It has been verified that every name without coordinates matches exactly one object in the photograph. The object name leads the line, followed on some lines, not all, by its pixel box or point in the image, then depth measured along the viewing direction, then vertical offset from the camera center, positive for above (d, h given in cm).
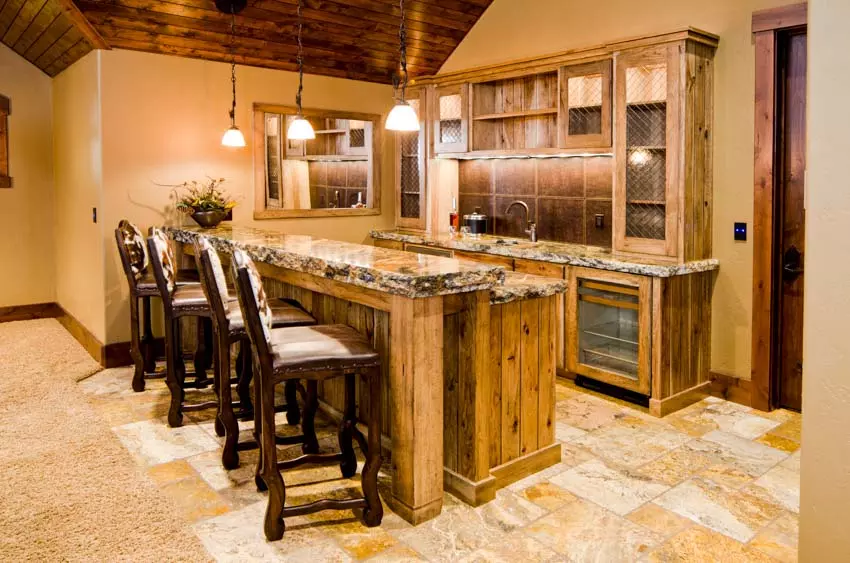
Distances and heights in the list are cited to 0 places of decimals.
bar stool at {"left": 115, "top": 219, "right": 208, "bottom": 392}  461 -30
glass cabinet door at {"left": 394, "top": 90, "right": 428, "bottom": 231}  622 +57
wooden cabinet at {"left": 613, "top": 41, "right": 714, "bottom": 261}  425 +53
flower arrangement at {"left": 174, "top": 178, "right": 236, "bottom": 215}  514 +30
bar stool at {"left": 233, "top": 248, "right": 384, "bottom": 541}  261 -50
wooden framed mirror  665 +73
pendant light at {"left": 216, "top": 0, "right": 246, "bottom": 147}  484 +78
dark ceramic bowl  509 +13
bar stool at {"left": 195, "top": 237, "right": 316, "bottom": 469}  310 -41
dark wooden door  414 +9
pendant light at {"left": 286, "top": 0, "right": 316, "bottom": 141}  423 +65
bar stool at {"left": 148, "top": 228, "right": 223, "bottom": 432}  399 -43
